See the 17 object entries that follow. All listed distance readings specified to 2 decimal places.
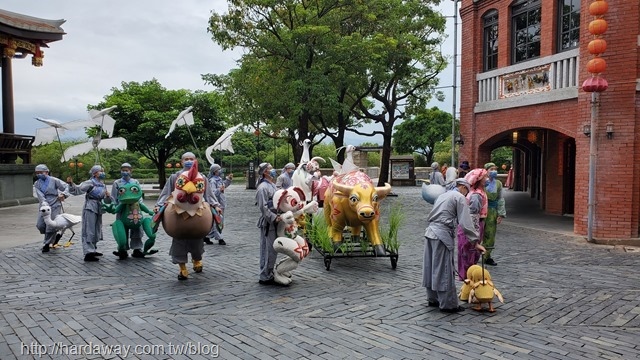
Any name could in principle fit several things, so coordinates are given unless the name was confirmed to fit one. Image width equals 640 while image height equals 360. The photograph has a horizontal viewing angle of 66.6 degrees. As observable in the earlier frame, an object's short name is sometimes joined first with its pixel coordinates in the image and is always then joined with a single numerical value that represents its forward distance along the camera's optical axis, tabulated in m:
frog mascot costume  8.99
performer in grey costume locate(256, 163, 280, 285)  7.34
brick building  10.63
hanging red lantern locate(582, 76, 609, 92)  10.43
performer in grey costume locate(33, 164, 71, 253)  9.95
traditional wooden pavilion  19.20
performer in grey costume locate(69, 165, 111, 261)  9.05
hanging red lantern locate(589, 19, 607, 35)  10.36
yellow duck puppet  6.06
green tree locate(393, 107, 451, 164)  45.47
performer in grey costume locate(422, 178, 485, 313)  6.05
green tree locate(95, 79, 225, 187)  21.53
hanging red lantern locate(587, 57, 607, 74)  10.42
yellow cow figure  8.50
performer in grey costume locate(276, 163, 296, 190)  11.07
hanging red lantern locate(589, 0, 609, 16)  10.38
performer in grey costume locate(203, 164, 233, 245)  11.11
